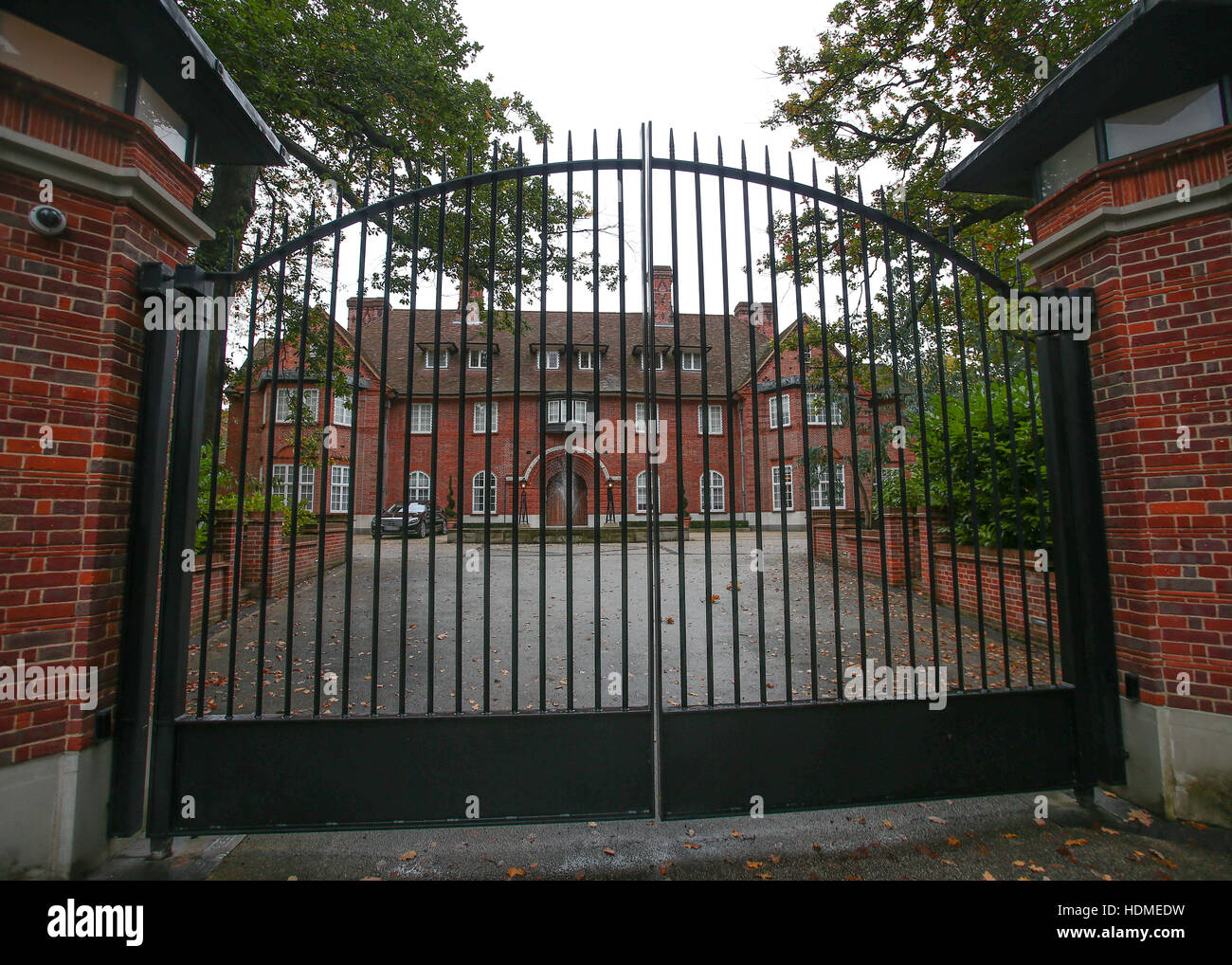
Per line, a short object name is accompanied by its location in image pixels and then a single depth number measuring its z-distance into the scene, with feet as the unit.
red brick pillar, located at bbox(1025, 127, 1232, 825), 9.57
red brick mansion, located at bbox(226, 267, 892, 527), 71.00
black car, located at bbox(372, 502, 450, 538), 61.31
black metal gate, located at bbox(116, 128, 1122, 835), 9.09
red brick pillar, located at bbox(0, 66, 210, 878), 8.14
